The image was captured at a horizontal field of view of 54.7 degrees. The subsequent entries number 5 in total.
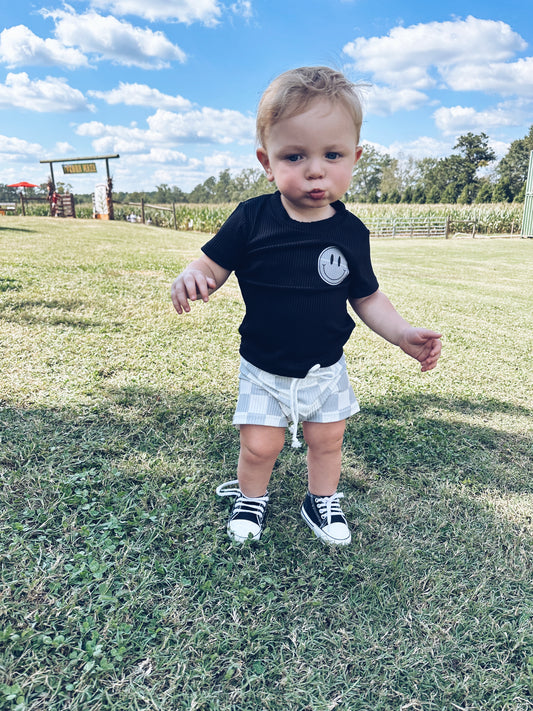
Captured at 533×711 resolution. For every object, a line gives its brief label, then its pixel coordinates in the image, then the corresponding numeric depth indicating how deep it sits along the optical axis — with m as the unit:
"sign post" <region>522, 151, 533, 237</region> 24.72
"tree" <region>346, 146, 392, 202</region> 62.50
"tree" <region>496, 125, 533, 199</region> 55.94
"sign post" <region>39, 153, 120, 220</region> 24.96
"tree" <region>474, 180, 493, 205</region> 42.84
